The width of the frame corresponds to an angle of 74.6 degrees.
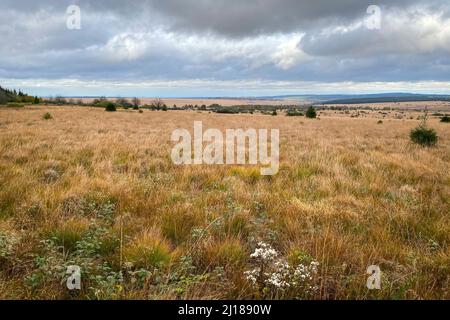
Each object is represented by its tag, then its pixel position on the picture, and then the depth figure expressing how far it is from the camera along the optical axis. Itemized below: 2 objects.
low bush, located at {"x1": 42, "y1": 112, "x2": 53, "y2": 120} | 23.19
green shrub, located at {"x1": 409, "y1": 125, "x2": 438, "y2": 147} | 12.77
